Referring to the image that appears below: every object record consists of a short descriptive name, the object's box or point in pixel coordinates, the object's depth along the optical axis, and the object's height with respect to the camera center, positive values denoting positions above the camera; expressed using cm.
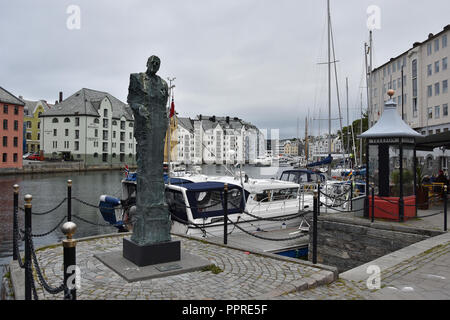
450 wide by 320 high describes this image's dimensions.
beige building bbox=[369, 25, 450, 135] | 4034 +1005
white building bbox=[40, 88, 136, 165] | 7175 +682
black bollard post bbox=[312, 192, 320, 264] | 656 -116
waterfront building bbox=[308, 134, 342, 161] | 19140 +907
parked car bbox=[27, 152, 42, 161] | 6978 +86
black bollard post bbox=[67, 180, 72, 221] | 921 -102
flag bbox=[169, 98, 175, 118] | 1650 +250
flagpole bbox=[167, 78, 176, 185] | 1556 +349
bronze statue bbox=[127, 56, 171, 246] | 670 +16
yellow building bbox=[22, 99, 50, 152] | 8562 +944
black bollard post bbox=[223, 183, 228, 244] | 860 -129
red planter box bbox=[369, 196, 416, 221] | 1139 -158
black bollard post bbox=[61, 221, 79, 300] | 342 -101
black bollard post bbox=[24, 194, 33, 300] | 434 -130
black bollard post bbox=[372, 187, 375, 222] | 1108 -143
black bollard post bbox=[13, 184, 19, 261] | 640 -120
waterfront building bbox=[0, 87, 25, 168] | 5441 +512
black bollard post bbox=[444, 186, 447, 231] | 957 -147
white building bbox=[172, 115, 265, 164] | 12262 +907
